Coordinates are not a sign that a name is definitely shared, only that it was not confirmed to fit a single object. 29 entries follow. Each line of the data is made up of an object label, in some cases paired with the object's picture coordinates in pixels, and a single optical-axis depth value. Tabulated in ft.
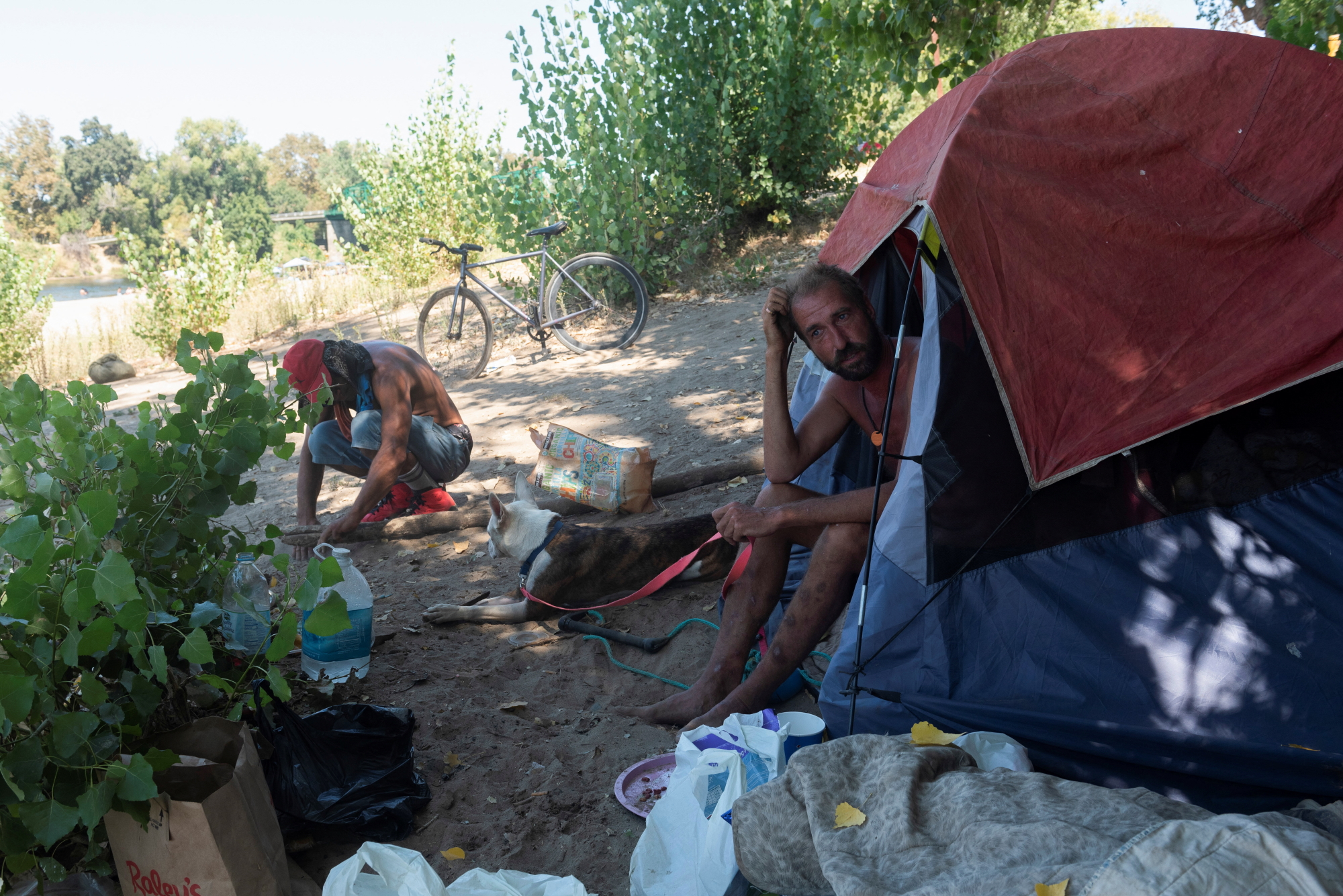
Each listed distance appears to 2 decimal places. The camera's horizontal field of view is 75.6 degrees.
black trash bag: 6.94
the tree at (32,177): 178.29
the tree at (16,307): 37.17
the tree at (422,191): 35.55
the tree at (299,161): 266.16
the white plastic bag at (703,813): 6.20
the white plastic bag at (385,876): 5.65
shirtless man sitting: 8.53
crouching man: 13.66
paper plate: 7.66
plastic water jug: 9.33
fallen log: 14.47
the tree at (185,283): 36.37
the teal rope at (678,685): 9.21
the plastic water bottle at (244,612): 7.79
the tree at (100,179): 183.83
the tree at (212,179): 164.76
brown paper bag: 5.73
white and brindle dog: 11.40
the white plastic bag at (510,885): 5.88
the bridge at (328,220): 123.34
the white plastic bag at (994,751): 6.42
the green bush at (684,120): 27.91
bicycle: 27.25
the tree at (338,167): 220.64
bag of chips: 13.99
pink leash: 11.12
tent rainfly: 6.43
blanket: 4.08
